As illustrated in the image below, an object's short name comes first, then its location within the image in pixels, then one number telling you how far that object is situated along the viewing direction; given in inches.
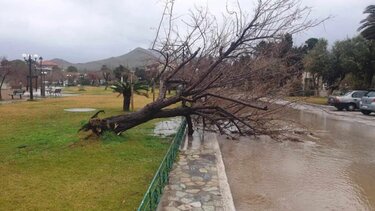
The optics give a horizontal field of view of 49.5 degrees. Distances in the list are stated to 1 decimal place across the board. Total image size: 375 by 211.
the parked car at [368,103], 944.9
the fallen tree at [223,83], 434.9
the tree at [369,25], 1201.9
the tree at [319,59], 1542.8
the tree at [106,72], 2753.9
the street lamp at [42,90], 1646.2
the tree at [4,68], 1425.4
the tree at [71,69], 4300.7
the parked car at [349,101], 1136.4
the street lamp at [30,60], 1324.7
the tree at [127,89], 842.2
